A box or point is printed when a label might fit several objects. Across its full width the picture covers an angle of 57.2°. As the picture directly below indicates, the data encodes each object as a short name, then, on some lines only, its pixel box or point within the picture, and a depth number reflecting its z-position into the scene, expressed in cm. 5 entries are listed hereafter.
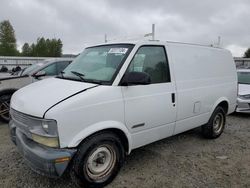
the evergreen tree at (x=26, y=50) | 6845
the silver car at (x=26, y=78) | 581
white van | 267
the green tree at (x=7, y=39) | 5278
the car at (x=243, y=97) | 713
